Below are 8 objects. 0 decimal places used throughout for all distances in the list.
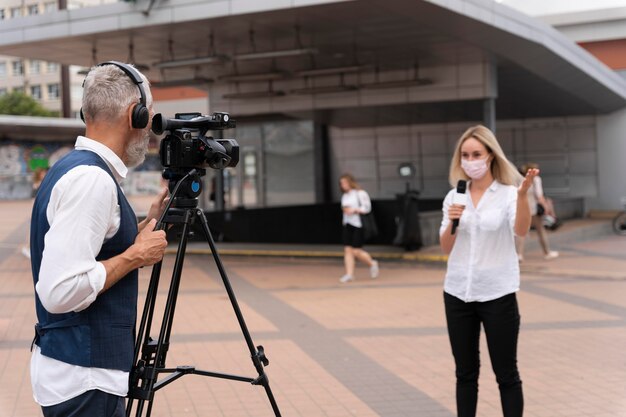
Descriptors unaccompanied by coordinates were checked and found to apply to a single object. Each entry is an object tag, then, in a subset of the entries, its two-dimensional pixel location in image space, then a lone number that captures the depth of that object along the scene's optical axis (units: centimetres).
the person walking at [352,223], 1222
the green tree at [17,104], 5683
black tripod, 265
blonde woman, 415
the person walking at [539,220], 1415
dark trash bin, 1438
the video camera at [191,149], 277
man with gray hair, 231
